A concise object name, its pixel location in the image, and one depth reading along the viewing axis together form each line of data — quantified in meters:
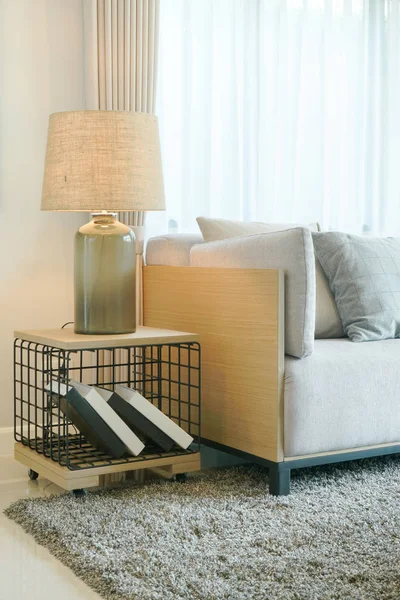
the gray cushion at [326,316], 2.87
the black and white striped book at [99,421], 2.39
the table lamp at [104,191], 2.48
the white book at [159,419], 2.47
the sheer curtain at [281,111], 3.42
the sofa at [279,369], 2.33
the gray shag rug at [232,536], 1.66
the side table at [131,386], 2.35
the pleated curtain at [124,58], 3.08
